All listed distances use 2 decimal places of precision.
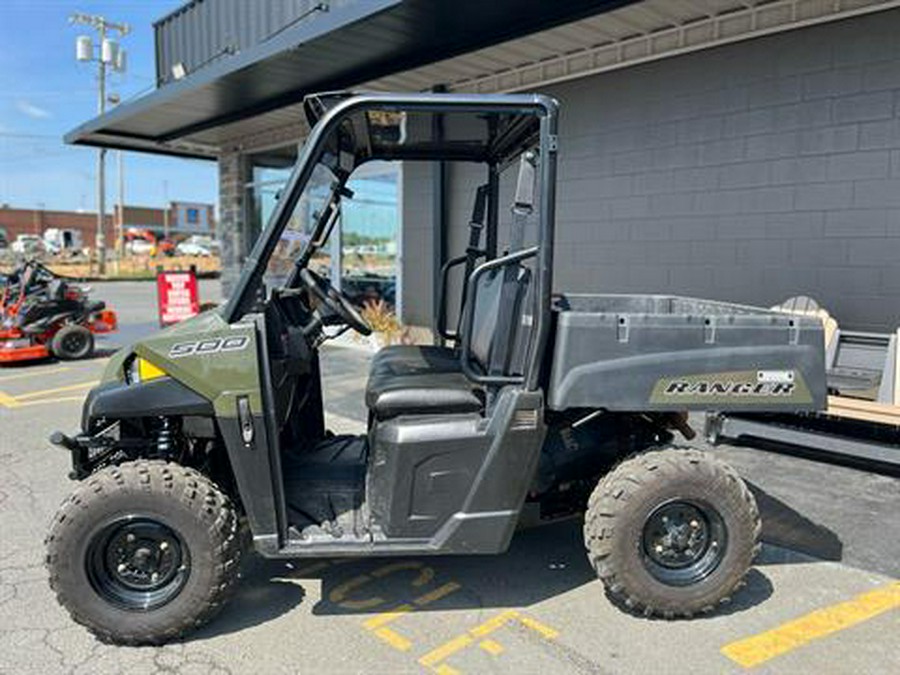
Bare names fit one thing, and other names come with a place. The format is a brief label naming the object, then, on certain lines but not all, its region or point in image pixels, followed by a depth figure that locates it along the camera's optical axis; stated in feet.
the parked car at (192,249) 178.70
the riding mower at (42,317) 30.53
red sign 36.01
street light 101.76
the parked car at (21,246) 129.88
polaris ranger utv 9.50
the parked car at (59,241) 136.98
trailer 16.08
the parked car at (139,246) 173.49
